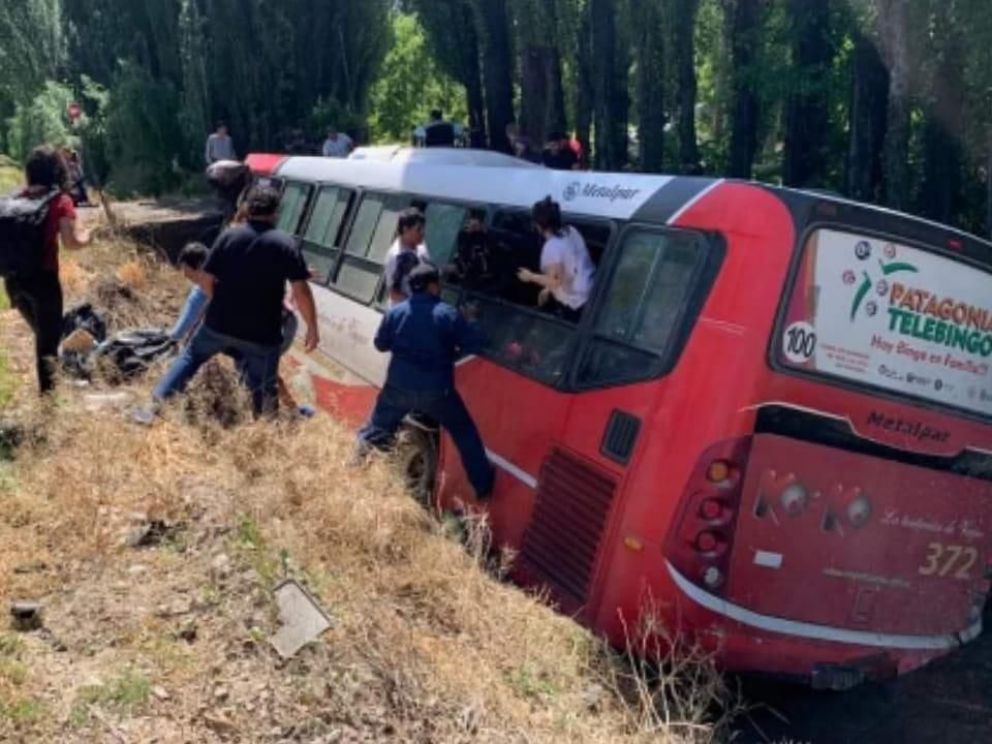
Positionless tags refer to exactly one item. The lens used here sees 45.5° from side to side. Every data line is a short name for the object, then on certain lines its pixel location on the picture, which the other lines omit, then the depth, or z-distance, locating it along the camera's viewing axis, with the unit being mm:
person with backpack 6836
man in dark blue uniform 6418
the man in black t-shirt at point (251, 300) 6867
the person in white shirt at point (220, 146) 20734
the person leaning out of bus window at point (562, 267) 6066
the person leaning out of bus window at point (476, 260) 7070
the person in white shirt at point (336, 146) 19188
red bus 4906
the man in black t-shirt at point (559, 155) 12391
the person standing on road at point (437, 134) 13609
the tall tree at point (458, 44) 22141
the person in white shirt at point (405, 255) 7332
